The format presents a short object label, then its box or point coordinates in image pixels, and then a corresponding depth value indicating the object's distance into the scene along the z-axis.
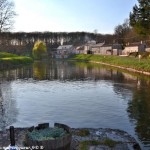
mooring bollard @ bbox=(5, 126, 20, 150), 5.40
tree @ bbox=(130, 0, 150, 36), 39.04
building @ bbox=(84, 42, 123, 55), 71.59
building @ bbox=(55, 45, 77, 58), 94.25
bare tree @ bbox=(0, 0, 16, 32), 43.67
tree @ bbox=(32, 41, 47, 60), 75.91
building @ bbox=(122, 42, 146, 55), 61.12
